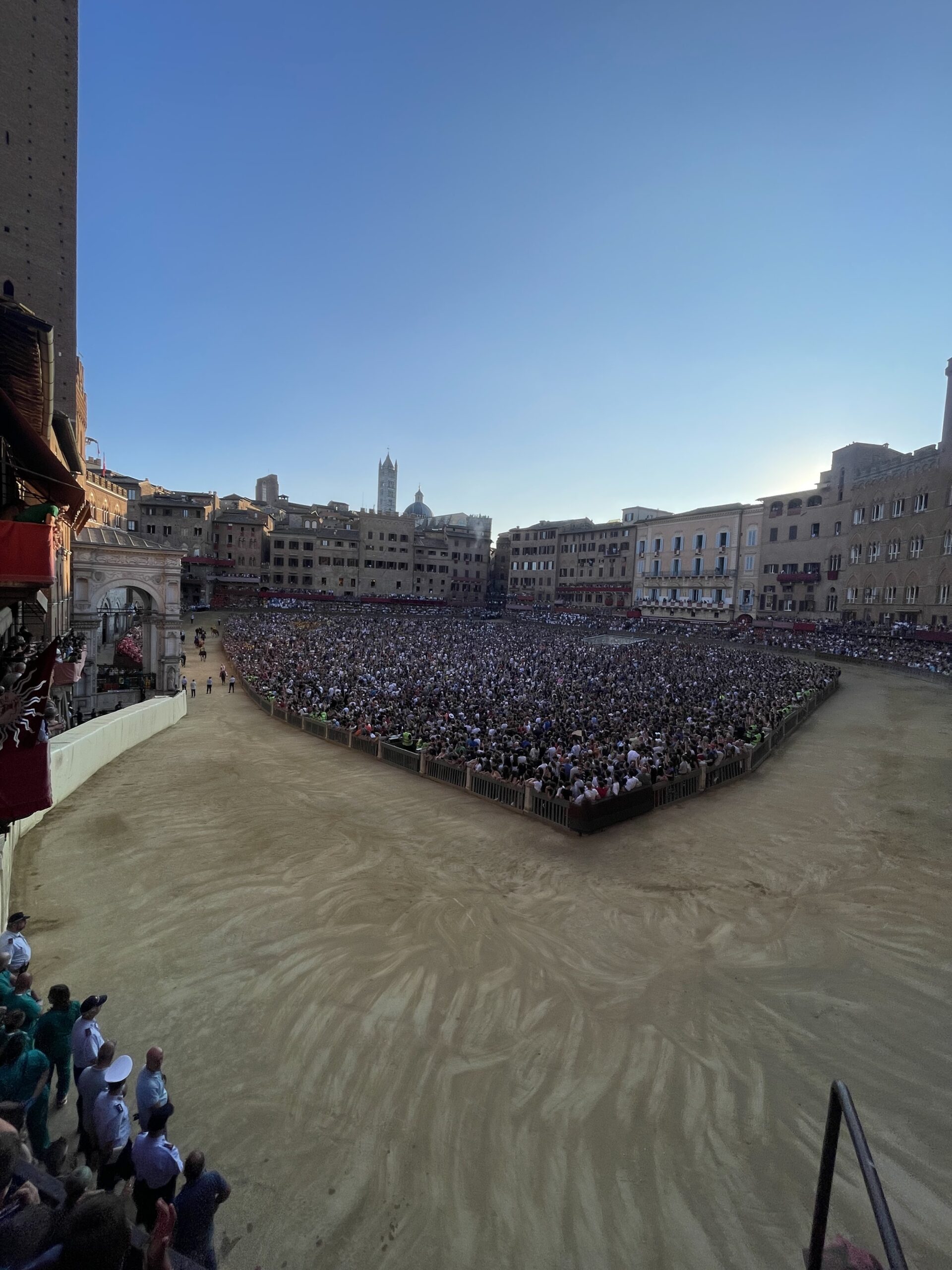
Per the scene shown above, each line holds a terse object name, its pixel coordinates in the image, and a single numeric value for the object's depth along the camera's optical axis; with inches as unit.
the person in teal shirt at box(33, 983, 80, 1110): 191.6
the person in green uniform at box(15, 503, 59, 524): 247.4
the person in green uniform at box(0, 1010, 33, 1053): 172.1
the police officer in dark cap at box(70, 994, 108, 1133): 187.6
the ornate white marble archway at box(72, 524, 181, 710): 892.6
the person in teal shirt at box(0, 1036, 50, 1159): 166.7
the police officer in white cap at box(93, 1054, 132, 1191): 160.7
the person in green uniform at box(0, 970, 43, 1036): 191.2
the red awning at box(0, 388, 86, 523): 254.1
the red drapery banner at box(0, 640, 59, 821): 248.4
